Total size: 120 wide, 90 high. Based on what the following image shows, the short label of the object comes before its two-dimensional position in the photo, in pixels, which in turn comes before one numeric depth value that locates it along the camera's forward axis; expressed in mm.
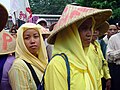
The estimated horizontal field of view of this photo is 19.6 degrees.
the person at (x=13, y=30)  5901
